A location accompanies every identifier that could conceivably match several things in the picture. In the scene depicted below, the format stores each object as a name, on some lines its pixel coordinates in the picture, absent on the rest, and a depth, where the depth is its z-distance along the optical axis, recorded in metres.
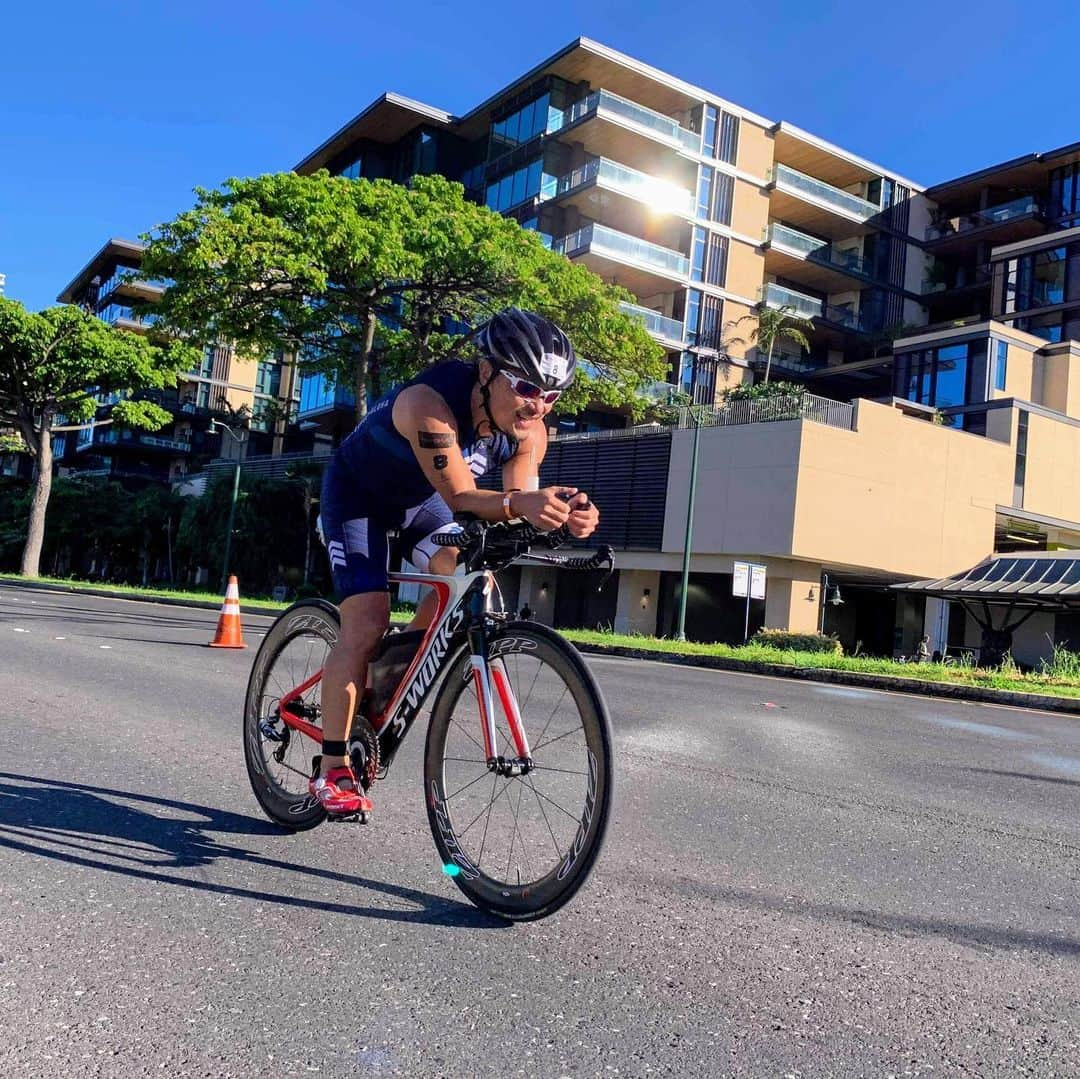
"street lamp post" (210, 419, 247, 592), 37.81
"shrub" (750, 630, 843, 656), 24.66
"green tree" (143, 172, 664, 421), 22.75
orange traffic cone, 11.91
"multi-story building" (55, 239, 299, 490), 68.88
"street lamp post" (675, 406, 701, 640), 26.47
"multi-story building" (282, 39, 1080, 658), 35.16
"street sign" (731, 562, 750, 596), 22.59
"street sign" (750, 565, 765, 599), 23.17
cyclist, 2.92
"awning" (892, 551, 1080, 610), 28.50
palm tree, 48.97
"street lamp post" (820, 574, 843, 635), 35.38
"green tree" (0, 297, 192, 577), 33.50
